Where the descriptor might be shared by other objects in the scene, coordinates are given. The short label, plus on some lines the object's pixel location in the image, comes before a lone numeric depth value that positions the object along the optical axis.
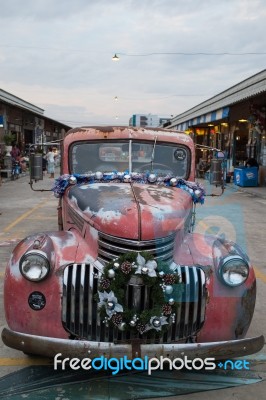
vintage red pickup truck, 3.15
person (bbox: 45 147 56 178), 25.51
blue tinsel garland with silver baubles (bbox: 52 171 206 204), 4.77
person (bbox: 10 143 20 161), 25.76
